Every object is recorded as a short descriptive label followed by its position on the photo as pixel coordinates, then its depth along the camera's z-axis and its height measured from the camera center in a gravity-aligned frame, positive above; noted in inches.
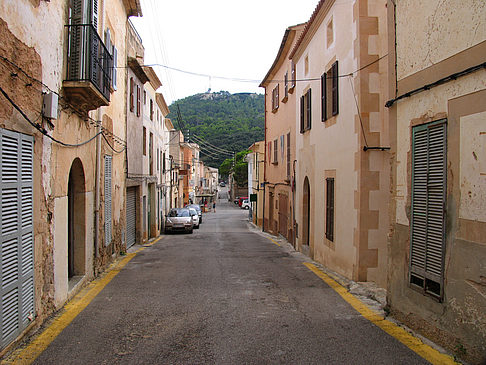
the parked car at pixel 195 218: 1239.7 -107.3
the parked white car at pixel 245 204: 2708.7 -138.7
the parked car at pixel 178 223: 1047.3 -100.0
